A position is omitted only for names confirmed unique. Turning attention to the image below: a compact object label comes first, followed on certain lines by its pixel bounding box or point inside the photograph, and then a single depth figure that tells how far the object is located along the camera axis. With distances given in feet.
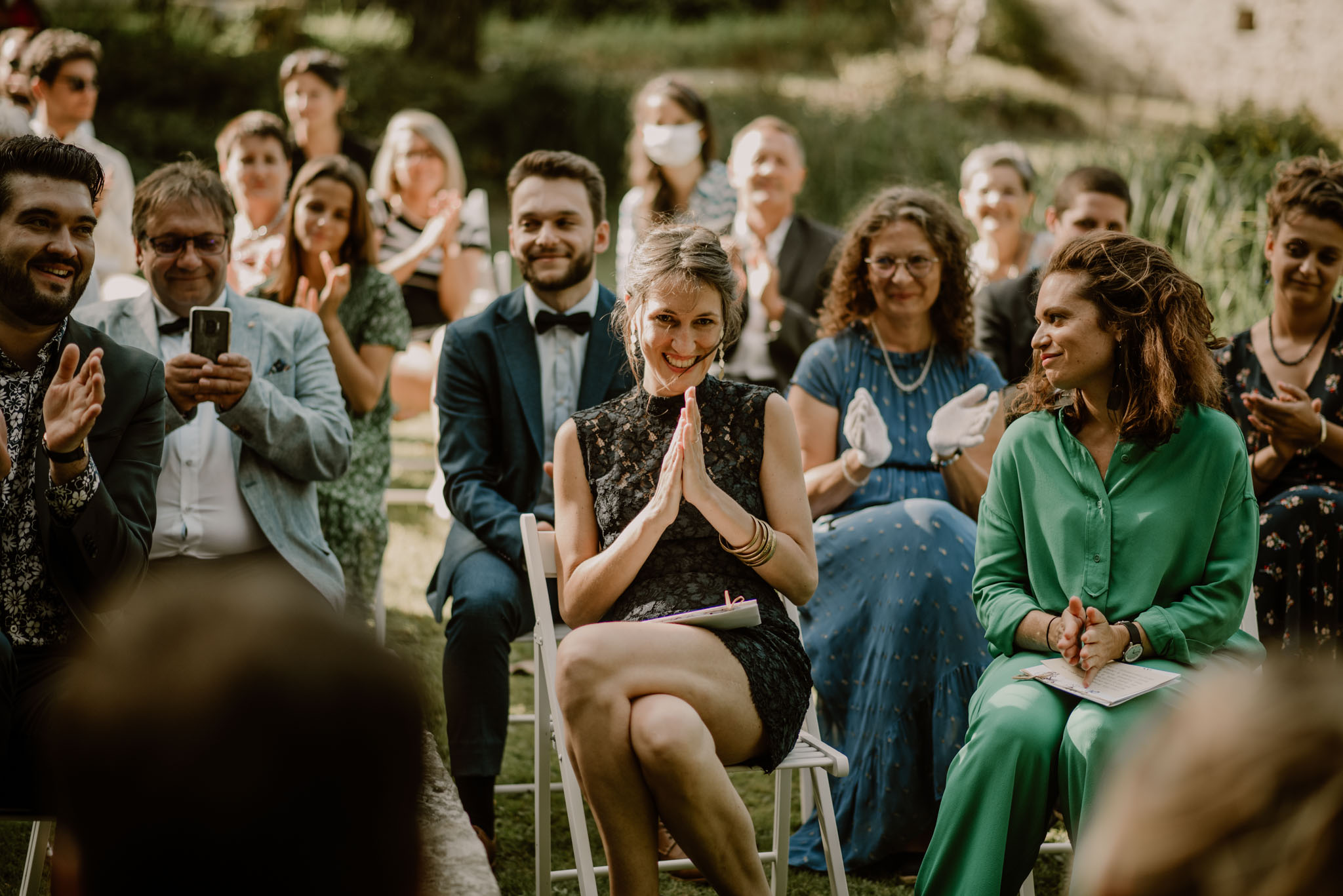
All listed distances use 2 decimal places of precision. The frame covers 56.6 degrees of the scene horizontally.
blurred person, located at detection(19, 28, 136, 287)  18.80
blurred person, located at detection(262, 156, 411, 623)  15.30
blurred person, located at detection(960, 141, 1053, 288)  19.07
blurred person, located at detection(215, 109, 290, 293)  17.61
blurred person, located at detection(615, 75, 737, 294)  19.93
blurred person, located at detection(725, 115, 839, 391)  17.66
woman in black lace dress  9.07
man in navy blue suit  12.60
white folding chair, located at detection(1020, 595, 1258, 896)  10.13
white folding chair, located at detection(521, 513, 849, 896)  9.50
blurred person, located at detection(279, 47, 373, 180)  20.84
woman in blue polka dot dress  12.19
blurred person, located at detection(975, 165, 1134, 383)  16.83
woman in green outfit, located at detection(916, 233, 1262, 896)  9.24
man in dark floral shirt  9.11
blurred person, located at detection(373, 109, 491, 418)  20.72
